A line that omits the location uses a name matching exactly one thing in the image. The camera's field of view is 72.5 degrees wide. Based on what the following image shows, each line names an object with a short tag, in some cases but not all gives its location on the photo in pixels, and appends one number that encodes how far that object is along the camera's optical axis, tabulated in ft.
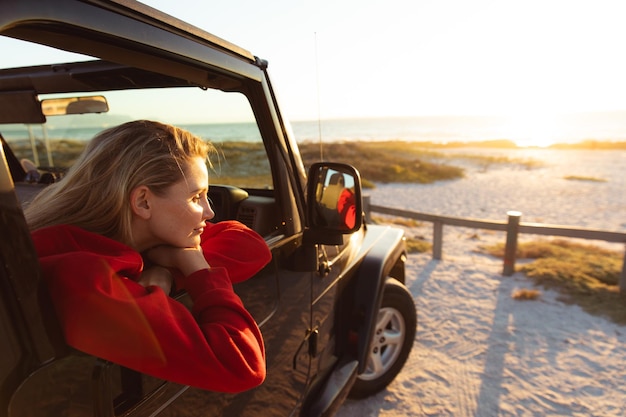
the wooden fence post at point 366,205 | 22.26
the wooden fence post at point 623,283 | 16.85
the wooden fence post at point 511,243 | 18.33
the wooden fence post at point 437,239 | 21.06
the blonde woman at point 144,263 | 2.83
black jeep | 2.76
